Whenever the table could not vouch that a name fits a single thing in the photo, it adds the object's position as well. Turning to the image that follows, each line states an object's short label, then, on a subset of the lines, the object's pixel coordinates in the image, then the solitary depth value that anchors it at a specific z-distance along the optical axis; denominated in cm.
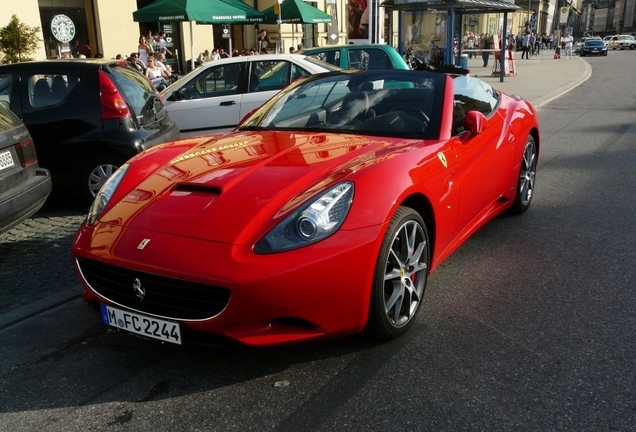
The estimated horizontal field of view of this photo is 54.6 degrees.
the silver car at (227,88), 843
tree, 1416
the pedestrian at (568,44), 4047
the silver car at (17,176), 441
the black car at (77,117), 600
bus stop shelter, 1666
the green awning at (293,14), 1609
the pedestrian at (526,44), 3700
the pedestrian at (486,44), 2510
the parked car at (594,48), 4994
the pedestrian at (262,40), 1980
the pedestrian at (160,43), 1759
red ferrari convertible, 272
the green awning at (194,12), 1251
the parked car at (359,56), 1077
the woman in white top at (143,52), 1539
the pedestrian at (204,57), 1904
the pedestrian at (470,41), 2877
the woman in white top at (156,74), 1263
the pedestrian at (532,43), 4403
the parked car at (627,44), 6581
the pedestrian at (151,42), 1737
